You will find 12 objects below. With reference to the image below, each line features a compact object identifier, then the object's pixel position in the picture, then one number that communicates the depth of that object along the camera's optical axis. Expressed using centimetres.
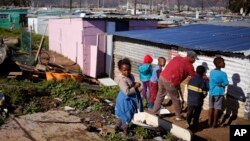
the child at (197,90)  768
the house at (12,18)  4078
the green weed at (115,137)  699
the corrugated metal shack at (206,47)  894
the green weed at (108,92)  1129
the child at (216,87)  796
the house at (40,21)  3427
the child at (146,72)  980
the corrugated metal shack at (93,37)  1614
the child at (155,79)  938
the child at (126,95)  665
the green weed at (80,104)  944
